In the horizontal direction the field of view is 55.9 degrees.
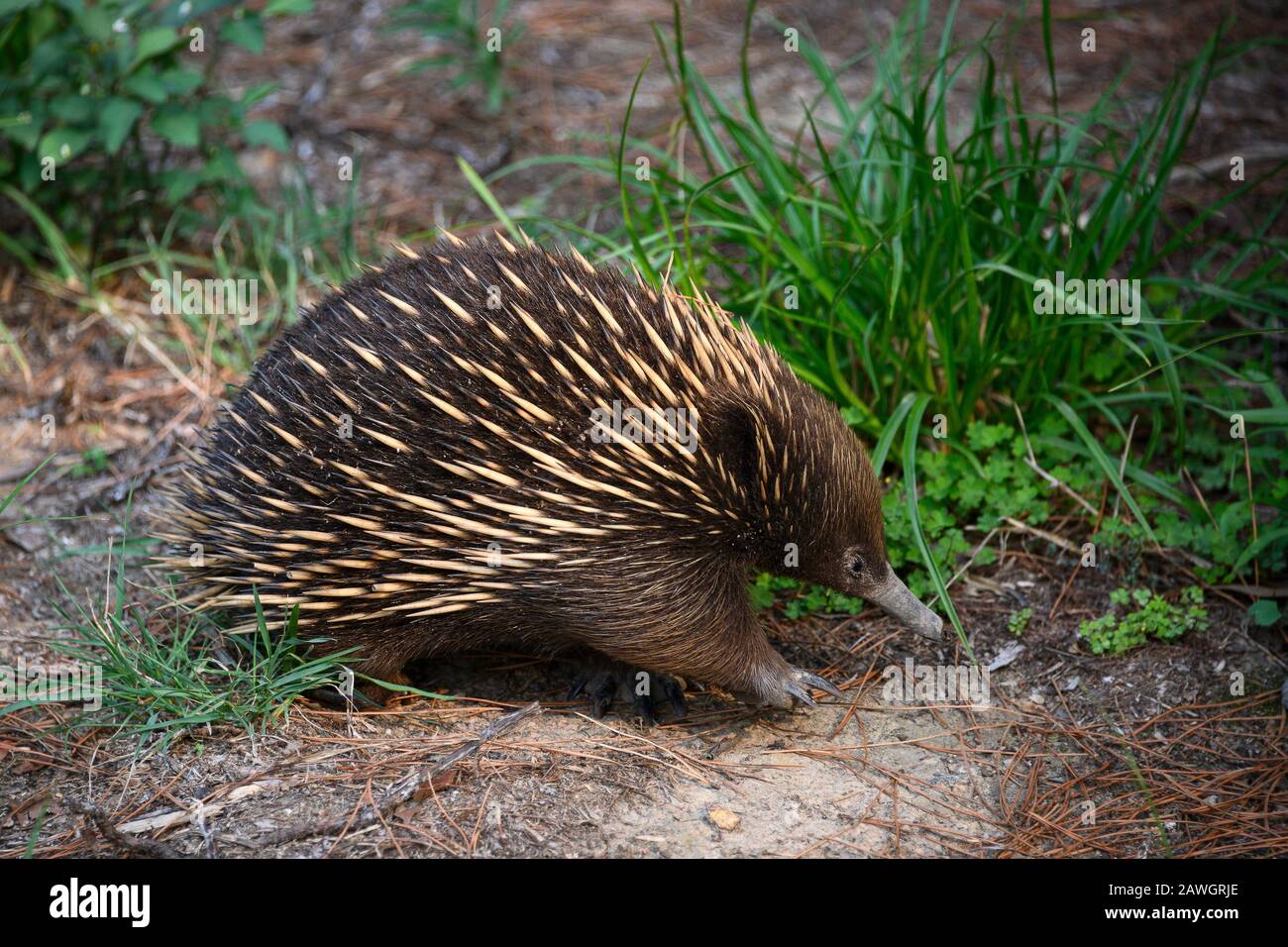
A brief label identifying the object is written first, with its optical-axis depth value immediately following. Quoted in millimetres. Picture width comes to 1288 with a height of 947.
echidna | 3068
